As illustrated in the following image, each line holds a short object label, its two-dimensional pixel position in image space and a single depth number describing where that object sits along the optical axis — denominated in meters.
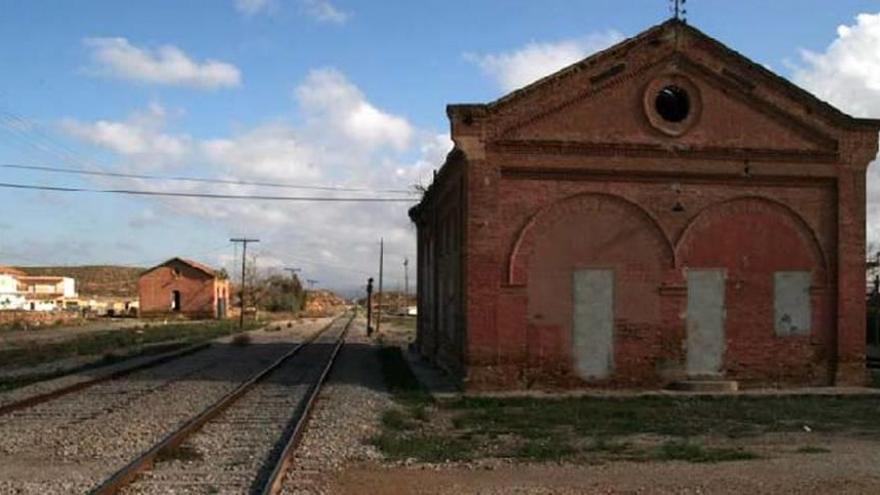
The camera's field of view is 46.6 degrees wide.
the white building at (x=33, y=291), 112.95
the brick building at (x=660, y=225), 20.33
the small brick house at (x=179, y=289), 94.06
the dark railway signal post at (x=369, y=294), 57.57
